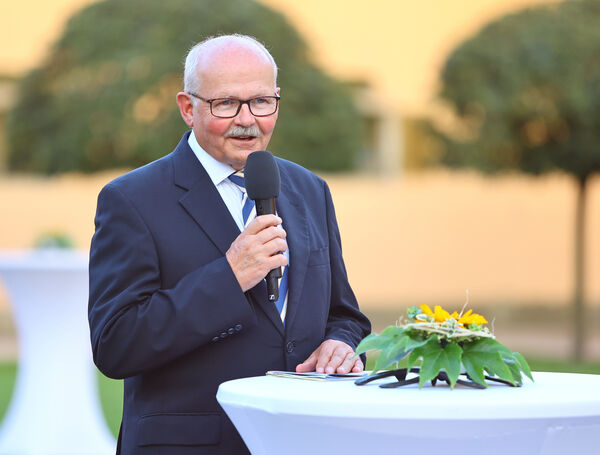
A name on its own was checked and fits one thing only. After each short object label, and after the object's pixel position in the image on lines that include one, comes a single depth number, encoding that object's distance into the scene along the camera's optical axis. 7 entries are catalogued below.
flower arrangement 4.37
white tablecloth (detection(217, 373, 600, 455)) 4.02
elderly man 4.99
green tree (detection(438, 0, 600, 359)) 20.78
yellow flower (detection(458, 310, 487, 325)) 4.54
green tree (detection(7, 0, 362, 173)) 24.83
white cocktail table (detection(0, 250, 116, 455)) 13.37
